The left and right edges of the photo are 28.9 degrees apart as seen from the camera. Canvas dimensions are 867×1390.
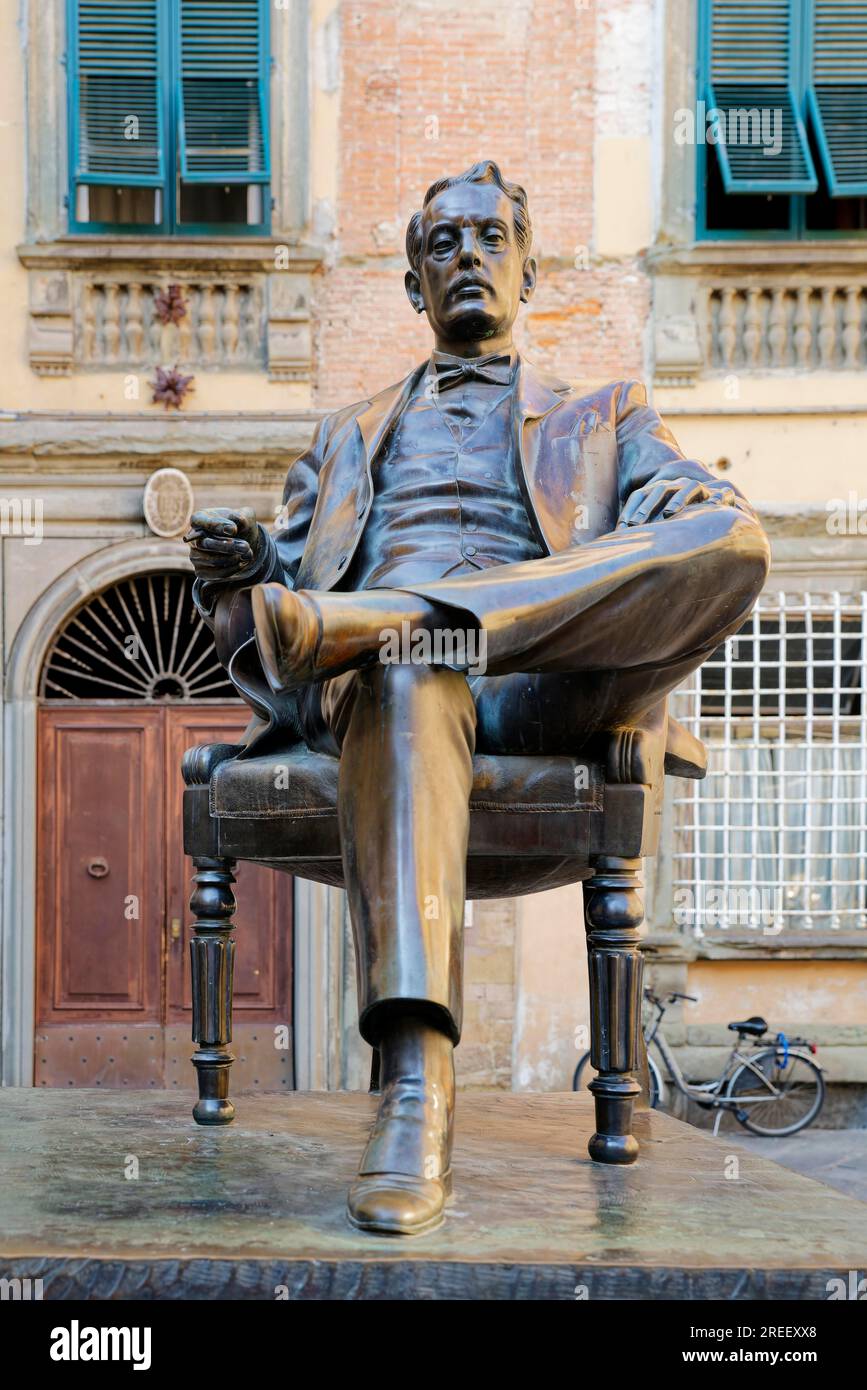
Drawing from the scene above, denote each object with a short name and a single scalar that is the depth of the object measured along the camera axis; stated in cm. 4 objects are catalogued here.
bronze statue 227
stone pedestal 201
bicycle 916
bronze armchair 268
